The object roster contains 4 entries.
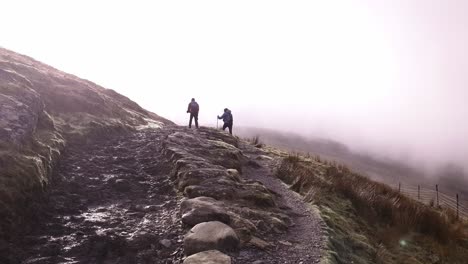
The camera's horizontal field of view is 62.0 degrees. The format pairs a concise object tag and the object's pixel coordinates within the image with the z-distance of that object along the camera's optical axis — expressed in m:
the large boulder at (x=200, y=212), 8.85
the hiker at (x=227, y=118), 25.95
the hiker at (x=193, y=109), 25.20
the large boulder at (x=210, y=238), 7.74
